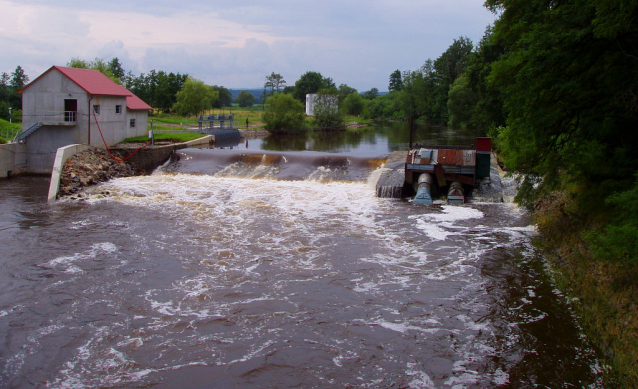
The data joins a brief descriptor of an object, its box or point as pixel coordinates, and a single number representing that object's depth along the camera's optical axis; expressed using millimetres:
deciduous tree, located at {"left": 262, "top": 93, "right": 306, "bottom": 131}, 61688
